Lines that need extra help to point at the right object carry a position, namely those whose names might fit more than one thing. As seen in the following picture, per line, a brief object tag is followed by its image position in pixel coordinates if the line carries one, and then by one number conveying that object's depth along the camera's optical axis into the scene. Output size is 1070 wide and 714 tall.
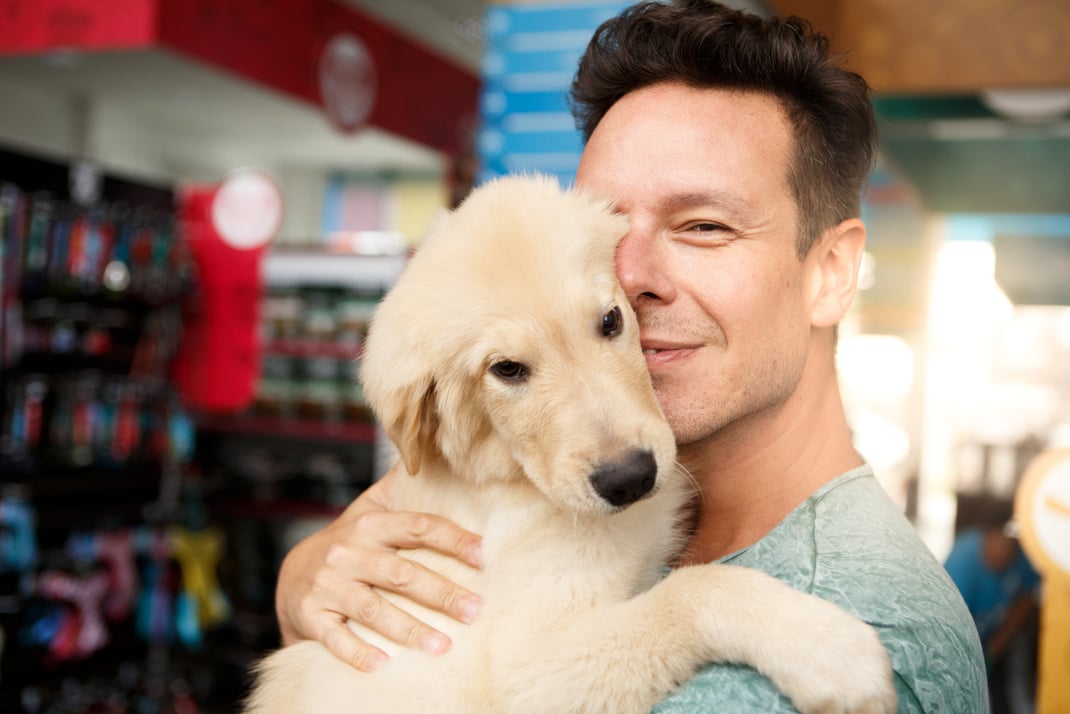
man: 1.59
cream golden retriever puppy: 1.40
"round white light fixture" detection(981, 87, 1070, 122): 3.11
